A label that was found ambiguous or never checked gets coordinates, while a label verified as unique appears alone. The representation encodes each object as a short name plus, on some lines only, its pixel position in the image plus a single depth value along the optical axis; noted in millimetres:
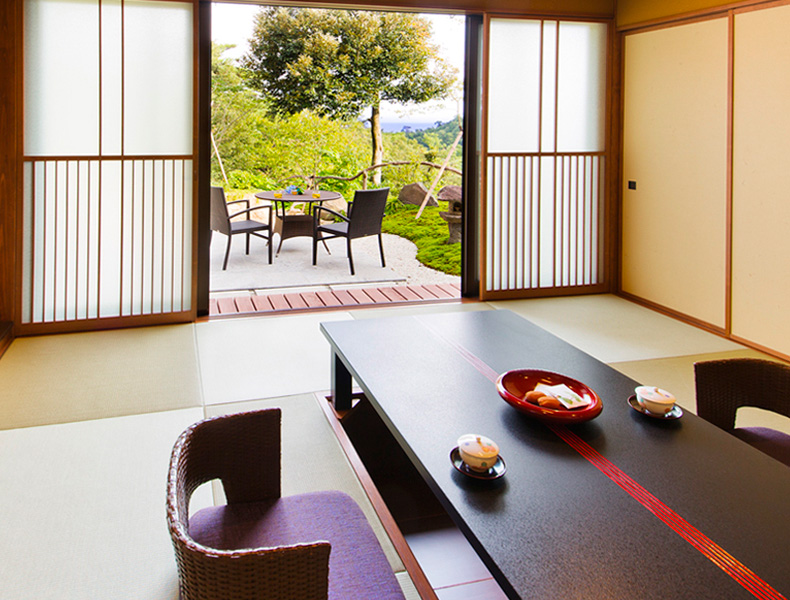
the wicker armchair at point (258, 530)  1247
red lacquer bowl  1945
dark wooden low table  1304
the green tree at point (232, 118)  10414
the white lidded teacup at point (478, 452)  1687
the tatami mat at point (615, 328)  4160
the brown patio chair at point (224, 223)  6355
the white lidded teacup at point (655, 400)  2018
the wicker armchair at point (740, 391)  2199
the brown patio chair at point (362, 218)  6371
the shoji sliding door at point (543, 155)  5223
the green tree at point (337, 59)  10219
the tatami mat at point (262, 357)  3492
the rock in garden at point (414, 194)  10922
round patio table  7148
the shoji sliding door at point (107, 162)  4273
